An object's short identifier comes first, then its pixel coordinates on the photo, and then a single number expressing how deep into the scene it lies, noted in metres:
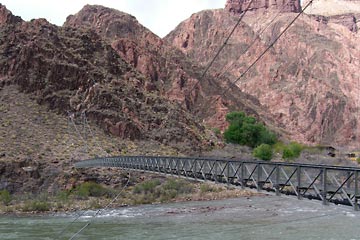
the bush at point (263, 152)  59.23
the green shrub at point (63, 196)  37.73
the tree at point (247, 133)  70.06
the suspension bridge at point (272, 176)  12.59
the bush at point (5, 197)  37.50
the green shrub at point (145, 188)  41.09
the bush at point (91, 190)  39.59
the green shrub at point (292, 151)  63.38
